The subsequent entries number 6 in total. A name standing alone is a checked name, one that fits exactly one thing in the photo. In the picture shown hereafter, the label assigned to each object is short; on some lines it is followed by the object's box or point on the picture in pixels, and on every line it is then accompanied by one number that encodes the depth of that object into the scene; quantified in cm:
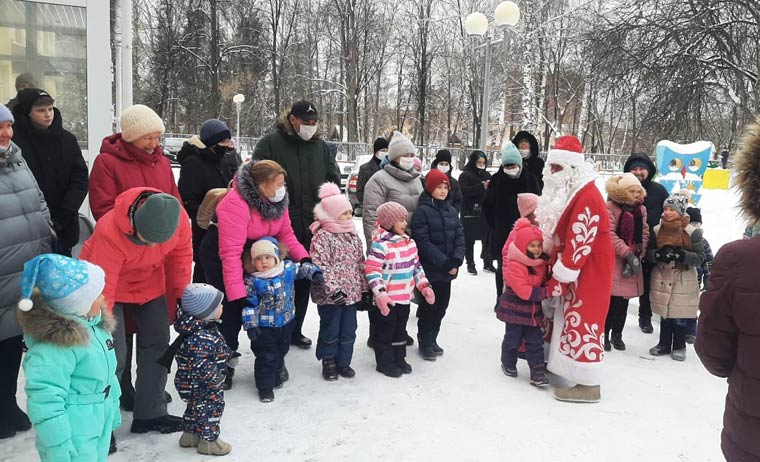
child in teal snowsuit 236
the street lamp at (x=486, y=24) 1195
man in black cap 482
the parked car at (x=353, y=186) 1442
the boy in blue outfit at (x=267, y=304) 399
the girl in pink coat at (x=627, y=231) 524
